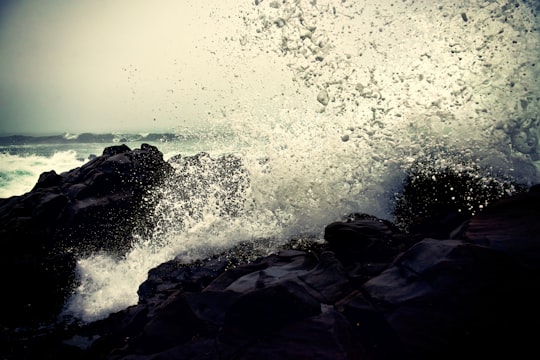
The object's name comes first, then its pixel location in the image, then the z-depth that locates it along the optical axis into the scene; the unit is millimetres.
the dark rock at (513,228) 3770
